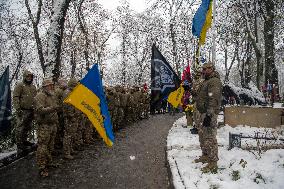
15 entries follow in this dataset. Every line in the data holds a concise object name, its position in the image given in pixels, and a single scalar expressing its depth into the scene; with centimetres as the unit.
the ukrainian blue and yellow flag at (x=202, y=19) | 732
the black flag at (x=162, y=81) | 679
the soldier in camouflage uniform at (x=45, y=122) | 464
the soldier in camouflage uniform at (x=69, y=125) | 559
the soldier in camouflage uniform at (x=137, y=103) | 1178
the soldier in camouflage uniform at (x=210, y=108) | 426
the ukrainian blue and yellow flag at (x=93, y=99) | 427
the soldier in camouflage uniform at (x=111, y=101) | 887
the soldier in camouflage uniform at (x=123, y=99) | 994
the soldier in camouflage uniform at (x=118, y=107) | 932
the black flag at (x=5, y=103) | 547
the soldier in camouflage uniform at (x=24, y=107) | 567
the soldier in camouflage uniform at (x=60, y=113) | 614
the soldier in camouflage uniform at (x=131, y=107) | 1091
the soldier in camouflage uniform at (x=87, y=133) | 683
